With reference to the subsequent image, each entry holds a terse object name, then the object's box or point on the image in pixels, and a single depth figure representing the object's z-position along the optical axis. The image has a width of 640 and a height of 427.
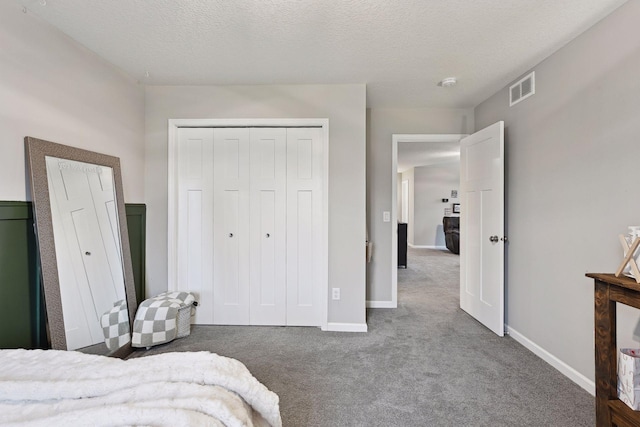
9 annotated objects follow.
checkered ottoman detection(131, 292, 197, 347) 2.38
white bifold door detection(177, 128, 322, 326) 2.88
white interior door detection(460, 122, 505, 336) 2.68
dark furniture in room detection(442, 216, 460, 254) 7.35
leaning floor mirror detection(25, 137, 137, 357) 1.81
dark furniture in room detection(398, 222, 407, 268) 5.86
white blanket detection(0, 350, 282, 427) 0.78
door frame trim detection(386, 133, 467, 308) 3.46
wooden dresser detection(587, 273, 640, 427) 1.30
